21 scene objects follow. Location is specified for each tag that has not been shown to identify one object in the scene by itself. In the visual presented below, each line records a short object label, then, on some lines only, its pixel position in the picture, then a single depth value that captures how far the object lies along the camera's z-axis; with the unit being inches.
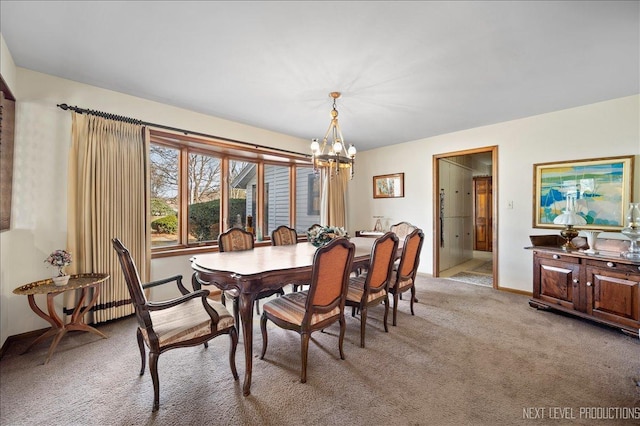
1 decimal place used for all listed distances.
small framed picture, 202.5
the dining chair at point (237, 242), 113.2
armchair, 62.7
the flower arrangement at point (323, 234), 110.7
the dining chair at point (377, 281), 92.4
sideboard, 96.6
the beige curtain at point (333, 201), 204.4
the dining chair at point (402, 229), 161.3
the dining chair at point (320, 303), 72.6
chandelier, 109.2
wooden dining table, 69.9
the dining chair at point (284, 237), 137.9
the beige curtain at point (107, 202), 103.2
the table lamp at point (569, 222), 118.1
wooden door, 283.3
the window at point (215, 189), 136.3
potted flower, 89.3
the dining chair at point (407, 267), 108.3
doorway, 182.5
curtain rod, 102.3
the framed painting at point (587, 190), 119.2
